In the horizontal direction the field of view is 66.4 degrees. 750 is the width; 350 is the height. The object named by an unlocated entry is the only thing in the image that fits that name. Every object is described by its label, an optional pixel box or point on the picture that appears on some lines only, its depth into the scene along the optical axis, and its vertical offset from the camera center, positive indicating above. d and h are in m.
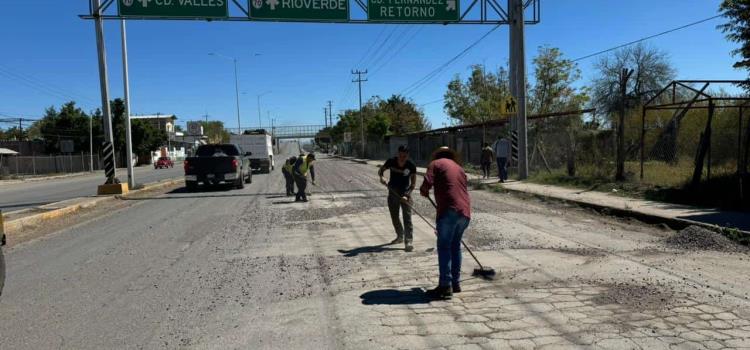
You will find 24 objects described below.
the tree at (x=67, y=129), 60.18 +3.21
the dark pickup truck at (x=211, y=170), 20.89 -0.57
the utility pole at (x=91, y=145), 56.91 +1.37
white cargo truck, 35.78 +0.33
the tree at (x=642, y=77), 43.75 +4.92
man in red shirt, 5.59 -0.68
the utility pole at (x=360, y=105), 69.45 +5.51
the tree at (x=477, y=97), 45.16 +4.00
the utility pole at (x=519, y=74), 20.38 +2.59
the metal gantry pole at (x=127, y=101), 21.55 +2.13
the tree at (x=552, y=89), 41.75 +3.96
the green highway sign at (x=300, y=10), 17.84 +4.45
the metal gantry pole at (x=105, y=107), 18.97 +1.73
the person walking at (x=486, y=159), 22.31 -0.54
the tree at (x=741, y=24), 15.98 +3.28
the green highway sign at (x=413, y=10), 18.50 +4.47
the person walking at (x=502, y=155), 20.81 -0.38
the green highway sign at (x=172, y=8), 17.50 +4.53
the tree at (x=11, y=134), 93.99 +4.60
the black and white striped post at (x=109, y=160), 19.69 -0.07
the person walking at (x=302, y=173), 15.92 -0.60
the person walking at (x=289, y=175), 17.28 -0.71
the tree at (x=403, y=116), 74.94 +4.25
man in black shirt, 8.23 -0.47
